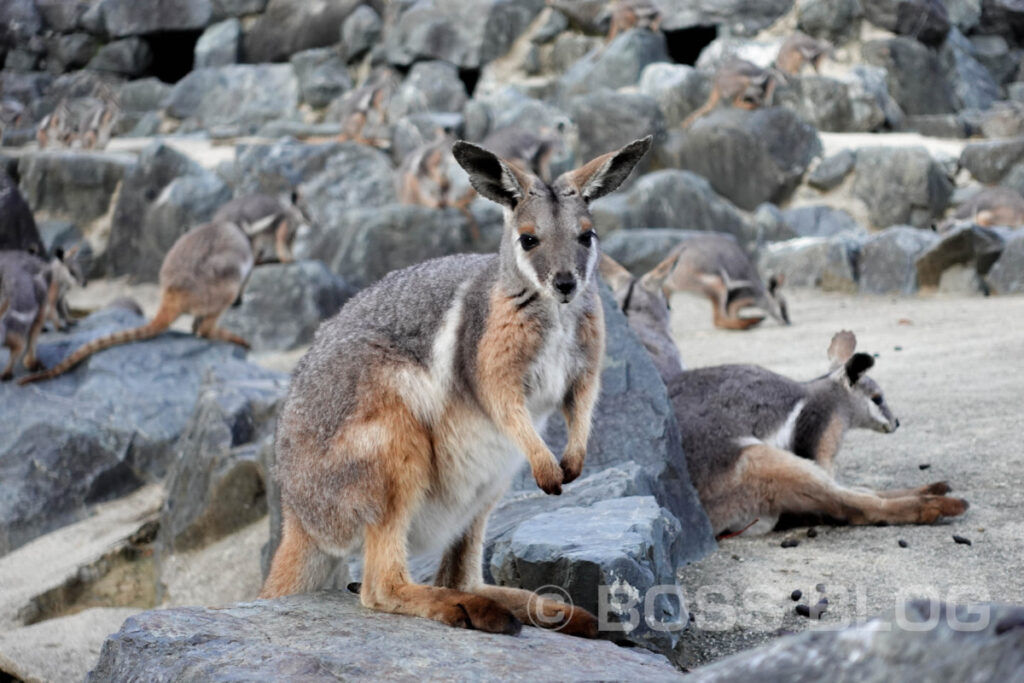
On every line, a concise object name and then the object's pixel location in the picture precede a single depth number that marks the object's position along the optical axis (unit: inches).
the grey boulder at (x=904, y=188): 643.5
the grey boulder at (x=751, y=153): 687.7
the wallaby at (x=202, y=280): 380.8
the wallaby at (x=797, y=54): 825.5
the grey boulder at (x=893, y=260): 449.7
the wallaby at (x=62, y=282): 431.8
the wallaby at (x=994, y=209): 536.1
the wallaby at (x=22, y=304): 352.5
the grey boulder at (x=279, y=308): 481.7
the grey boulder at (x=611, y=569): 140.6
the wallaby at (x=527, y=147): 567.8
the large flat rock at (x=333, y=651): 107.7
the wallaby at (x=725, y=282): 424.5
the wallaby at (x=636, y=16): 944.9
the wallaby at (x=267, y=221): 456.4
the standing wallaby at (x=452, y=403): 130.0
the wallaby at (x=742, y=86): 728.3
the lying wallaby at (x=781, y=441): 187.2
